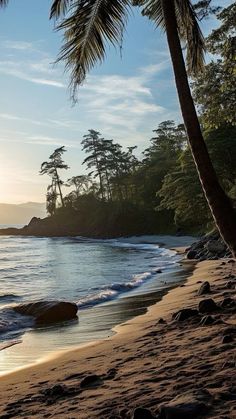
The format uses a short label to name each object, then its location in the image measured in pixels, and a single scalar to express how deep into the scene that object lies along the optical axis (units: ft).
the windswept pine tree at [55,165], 299.99
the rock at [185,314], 25.94
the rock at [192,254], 93.42
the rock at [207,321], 22.77
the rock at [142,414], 12.59
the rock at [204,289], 37.68
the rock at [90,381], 17.29
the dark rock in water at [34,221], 327.26
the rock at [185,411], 12.08
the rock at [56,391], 16.83
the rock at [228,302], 25.72
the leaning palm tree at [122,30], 19.83
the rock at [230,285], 36.86
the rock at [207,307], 25.70
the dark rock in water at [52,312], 39.06
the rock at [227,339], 18.37
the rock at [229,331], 19.58
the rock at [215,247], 85.87
